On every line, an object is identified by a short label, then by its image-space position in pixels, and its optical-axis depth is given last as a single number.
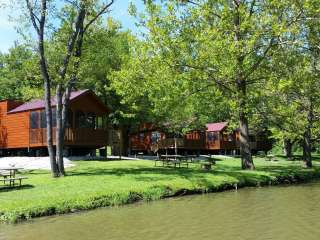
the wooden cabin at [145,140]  52.31
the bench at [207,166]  30.02
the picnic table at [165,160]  31.64
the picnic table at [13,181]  20.21
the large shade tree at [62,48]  24.23
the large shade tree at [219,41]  26.41
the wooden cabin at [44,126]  35.38
